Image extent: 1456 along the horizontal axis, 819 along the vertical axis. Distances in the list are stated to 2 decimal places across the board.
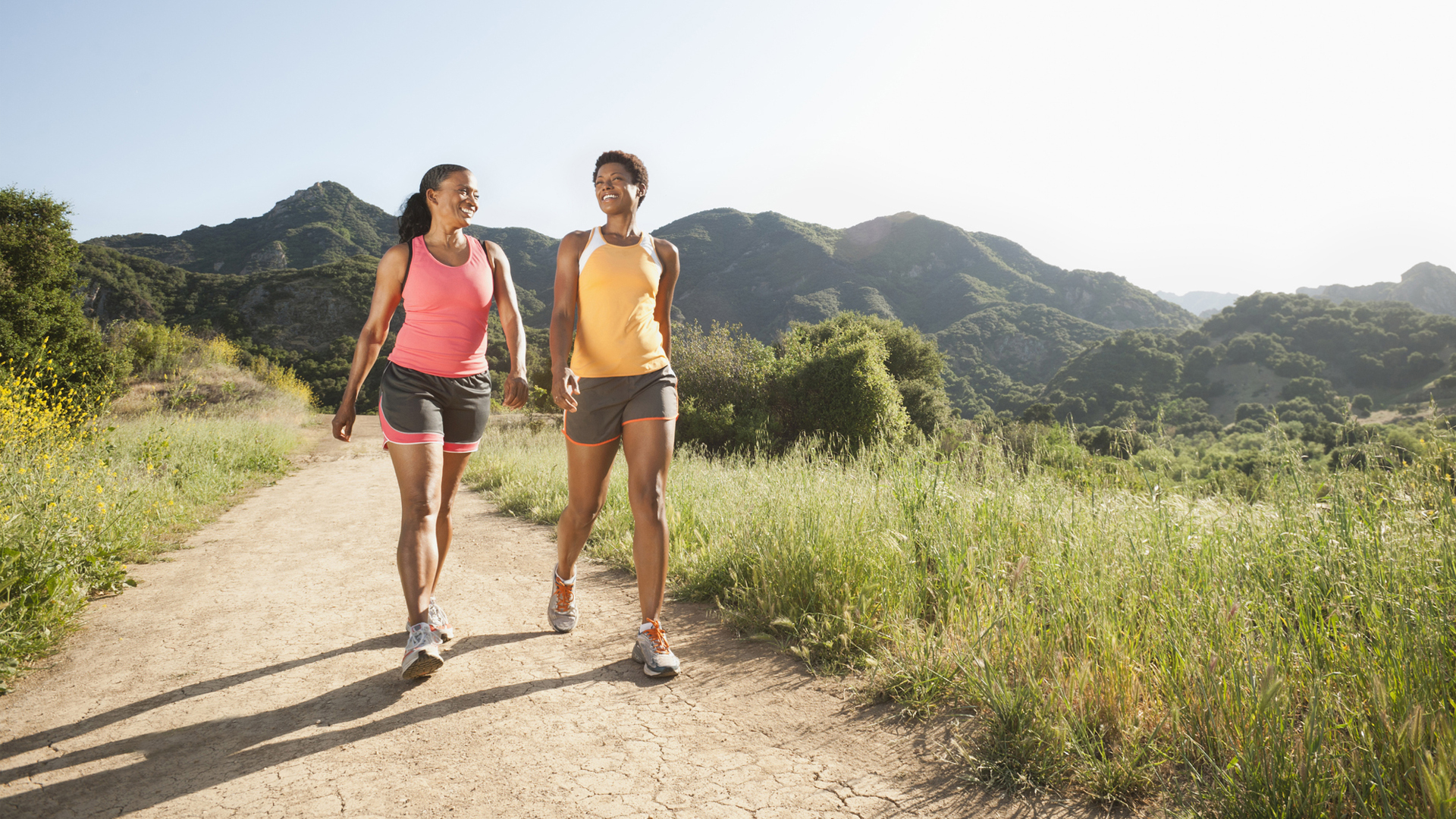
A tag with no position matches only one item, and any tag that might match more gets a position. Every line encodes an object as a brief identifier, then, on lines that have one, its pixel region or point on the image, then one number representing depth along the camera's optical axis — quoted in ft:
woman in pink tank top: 8.86
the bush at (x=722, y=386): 50.52
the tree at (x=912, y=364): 87.56
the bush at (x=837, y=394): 57.00
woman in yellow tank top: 9.03
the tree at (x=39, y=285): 39.91
